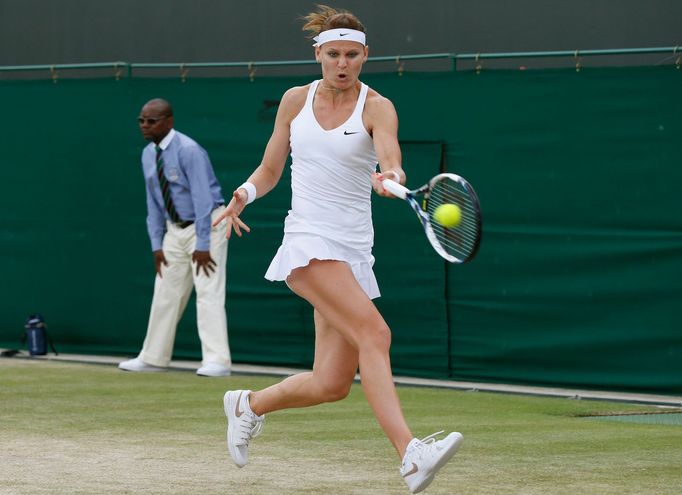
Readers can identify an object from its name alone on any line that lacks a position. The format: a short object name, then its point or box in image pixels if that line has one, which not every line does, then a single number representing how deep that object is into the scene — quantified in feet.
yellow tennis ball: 42.98
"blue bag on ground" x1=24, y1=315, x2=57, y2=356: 87.86
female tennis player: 43.47
